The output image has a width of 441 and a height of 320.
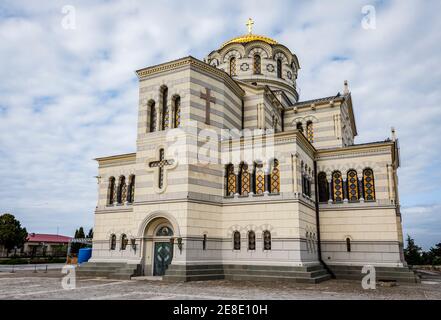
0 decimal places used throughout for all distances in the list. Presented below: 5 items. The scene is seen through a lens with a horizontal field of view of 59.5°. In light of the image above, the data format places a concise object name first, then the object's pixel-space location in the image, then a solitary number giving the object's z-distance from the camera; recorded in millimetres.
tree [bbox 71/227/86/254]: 64525
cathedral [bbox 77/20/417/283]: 21062
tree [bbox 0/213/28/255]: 54781
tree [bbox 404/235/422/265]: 45144
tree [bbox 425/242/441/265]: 43172
